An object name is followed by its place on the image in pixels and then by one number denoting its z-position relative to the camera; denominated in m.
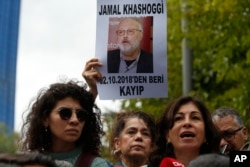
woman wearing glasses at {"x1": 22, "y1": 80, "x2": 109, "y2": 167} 8.88
